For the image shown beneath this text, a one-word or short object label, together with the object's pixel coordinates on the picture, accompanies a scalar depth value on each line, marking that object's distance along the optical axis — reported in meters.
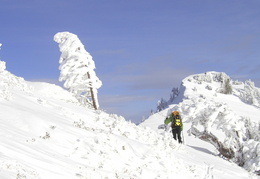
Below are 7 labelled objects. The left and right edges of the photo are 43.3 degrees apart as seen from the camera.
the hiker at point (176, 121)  17.77
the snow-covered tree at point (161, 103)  102.00
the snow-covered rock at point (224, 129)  16.73
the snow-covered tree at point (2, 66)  27.58
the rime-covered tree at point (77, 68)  30.67
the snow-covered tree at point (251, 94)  63.56
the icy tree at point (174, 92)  88.47
